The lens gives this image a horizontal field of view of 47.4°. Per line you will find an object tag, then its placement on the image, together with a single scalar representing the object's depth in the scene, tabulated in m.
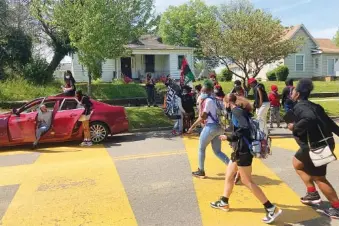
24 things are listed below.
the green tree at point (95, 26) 13.31
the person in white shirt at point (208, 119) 6.29
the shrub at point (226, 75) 36.80
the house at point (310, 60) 37.59
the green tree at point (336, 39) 46.70
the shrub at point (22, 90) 19.16
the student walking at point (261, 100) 10.51
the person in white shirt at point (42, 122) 9.83
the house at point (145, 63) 31.81
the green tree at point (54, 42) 22.77
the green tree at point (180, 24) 57.81
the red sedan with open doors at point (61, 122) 9.71
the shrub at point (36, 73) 21.39
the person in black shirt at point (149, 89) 17.53
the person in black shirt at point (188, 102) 11.70
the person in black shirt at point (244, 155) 4.70
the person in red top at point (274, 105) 13.50
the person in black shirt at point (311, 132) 4.64
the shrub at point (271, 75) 34.50
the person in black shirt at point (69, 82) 13.21
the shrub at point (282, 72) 33.44
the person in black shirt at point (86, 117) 10.17
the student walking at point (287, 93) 11.82
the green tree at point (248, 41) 17.06
